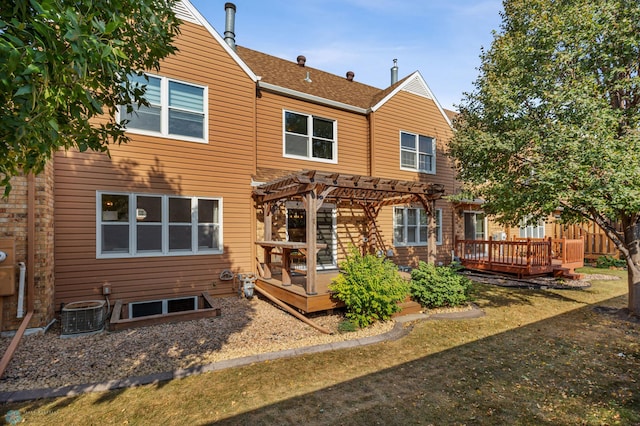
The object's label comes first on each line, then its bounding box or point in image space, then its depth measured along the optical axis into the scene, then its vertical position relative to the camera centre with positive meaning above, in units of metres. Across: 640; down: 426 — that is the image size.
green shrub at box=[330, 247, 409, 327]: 6.29 -1.44
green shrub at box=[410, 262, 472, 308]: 7.41 -1.62
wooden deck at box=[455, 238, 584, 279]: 11.32 -1.49
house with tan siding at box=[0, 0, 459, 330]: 6.79 +0.69
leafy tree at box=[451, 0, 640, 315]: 5.71 +2.10
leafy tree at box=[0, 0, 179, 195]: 1.78 +0.93
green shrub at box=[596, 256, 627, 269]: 14.31 -1.92
